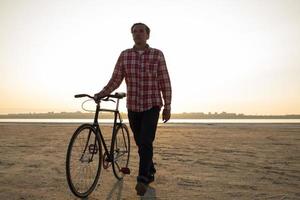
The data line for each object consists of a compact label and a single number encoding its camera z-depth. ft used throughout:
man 17.84
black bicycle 15.88
